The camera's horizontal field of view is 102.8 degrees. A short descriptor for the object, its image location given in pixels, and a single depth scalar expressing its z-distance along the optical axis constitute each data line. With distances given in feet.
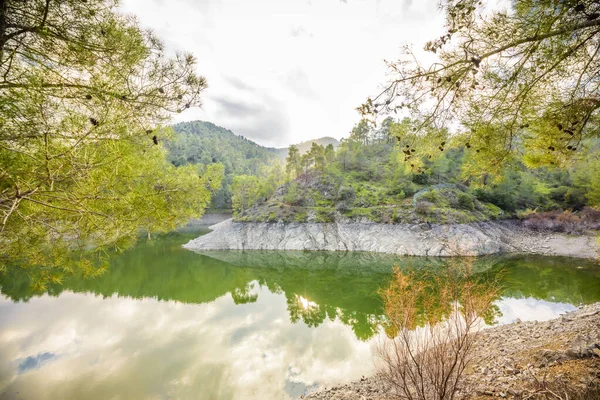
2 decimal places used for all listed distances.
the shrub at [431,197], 104.32
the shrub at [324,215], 111.04
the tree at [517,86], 9.18
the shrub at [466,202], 103.65
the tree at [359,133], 194.18
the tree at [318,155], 157.28
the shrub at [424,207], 97.77
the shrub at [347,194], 124.14
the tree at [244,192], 177.88
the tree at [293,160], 173.58
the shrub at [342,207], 114.39
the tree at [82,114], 9.37
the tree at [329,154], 167.84
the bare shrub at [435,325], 12.41
